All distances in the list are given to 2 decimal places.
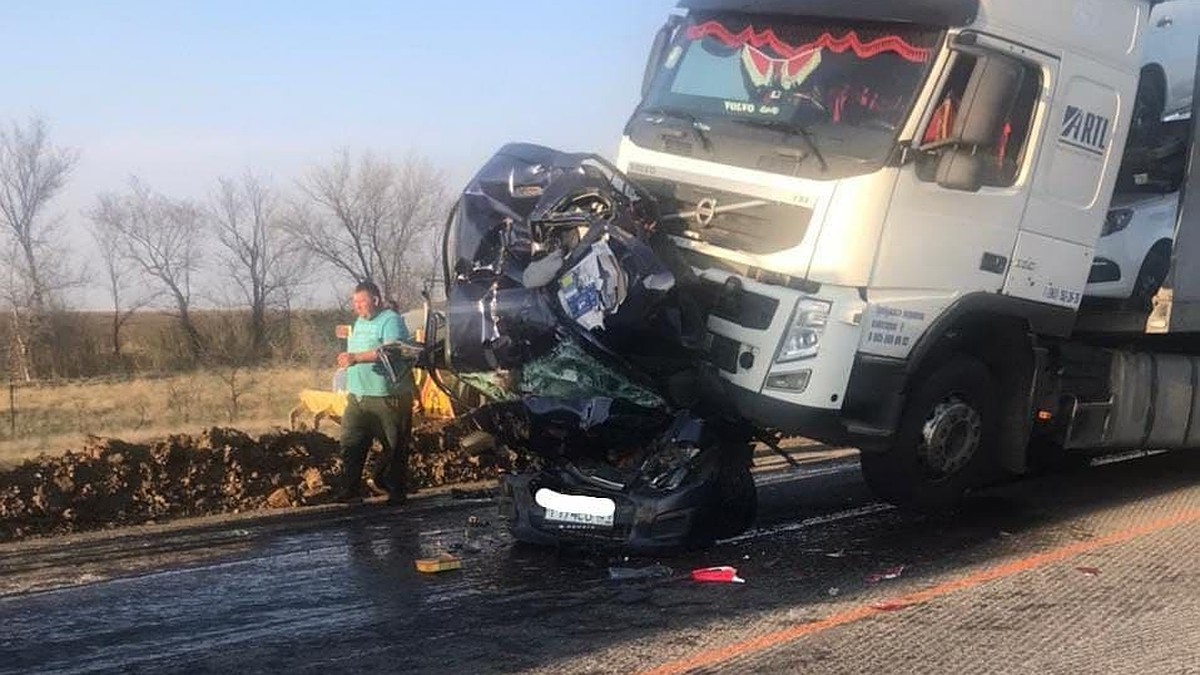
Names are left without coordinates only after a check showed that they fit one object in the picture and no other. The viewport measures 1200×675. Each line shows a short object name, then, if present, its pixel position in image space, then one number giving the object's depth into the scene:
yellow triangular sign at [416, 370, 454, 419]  12.07
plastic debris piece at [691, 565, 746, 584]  6.04
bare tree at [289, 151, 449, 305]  35.64
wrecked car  6.38
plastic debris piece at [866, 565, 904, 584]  6.14
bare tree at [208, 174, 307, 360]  39.72
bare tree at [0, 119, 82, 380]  34.88
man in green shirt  8.79
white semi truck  6.51
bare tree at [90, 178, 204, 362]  35.97
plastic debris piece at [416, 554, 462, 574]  6.29
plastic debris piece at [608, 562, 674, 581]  6.12
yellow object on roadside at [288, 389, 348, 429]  12.20
